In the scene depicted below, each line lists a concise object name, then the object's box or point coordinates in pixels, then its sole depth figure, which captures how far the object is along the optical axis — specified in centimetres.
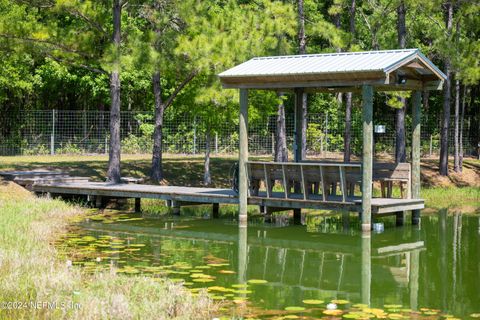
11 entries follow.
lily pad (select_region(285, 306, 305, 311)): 995
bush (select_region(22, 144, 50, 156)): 3306
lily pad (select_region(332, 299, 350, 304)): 1056
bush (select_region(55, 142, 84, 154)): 3319
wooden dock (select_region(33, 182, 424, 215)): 1747
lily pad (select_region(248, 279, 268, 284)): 1177
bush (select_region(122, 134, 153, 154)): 3475
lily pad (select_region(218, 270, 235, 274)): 1245
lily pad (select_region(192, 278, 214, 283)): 1154
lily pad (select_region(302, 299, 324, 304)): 1039
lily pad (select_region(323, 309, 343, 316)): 970
